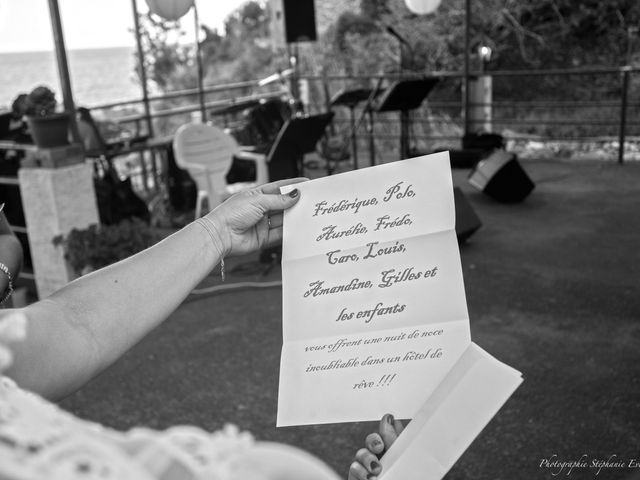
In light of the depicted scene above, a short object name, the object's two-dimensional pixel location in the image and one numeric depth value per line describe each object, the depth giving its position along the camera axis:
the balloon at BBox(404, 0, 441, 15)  7.86
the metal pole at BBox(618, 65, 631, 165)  7.55
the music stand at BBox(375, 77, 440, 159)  6.38
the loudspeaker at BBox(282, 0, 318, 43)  8.68
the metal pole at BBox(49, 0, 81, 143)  4.44
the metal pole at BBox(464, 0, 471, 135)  7.89
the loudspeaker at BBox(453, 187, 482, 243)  4.80
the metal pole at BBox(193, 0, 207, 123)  7.34
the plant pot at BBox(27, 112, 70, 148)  4.14
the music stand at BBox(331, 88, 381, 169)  6.84
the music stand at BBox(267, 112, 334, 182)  4.84
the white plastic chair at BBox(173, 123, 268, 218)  5.77
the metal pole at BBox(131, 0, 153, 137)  7.17
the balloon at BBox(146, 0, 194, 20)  4.73
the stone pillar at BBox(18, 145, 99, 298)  4.20
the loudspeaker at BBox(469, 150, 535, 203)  6.18
